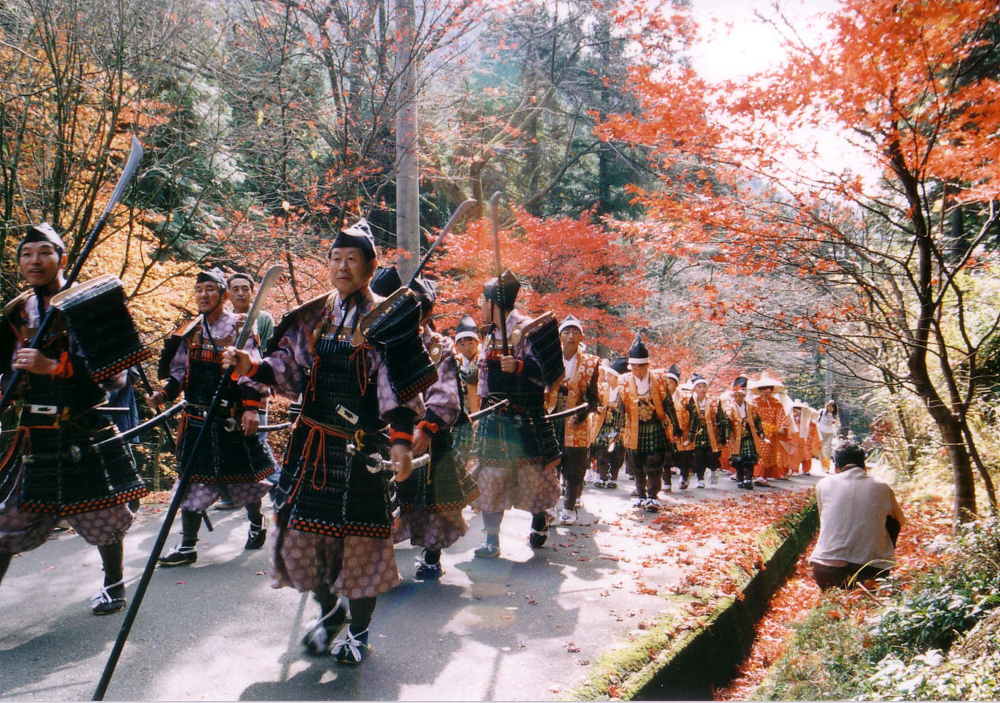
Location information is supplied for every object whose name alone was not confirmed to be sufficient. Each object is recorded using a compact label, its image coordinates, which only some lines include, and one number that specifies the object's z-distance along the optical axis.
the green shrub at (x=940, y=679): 3.48
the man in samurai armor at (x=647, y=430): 9.86
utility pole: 9.13
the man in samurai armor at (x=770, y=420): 14.34
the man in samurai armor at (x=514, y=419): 6.19
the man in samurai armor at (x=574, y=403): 7.85
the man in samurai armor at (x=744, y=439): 13.83
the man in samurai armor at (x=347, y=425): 3.54
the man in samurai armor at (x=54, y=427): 3.89
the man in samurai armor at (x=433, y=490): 5.08
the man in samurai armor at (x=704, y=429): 13.05
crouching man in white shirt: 5.77
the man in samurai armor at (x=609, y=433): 12.34
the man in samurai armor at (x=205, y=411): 5.39
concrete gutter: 3.97
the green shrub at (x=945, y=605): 4.47
